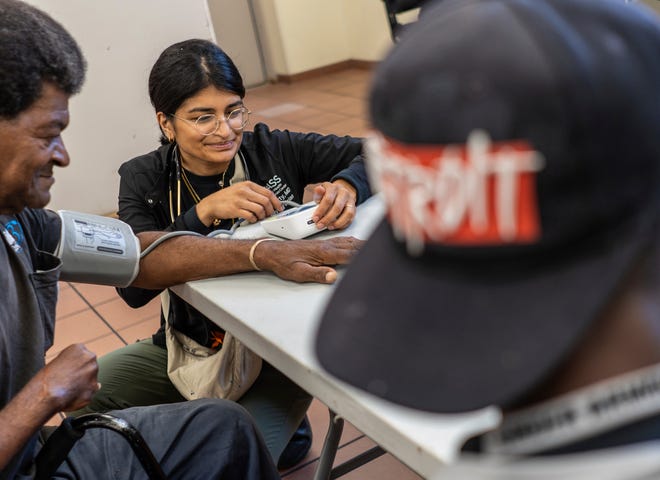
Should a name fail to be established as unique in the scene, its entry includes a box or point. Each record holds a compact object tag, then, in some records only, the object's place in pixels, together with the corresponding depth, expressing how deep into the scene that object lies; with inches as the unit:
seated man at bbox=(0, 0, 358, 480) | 45.8
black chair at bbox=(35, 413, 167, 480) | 48.0
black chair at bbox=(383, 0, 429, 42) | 82.0
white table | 34.9
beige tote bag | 60.1
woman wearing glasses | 64.9
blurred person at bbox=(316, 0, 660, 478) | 16.9
